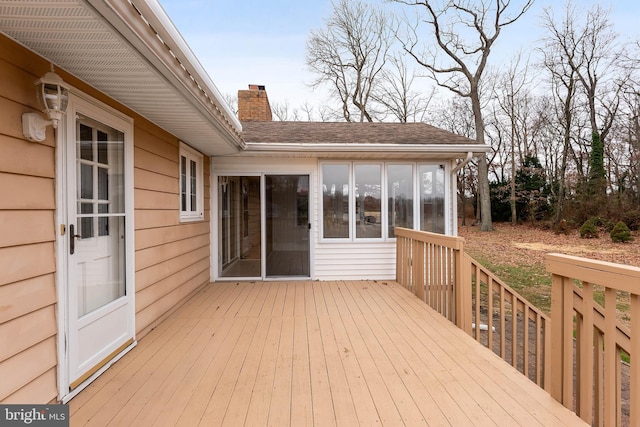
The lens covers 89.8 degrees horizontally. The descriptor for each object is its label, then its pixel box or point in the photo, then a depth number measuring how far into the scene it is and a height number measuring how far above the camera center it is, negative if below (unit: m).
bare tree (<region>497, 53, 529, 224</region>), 17.62 +6.06
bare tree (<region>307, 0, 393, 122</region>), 15.38 +7.90
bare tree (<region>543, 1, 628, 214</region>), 14.99 +7.08
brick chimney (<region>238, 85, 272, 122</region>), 8.25 +2.75
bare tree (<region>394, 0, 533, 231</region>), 14.12 +7.86
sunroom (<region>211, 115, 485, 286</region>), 5.54 +0.05
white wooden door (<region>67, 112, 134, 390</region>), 2.22 -0.29
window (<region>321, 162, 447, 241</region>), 5.61 +0.18
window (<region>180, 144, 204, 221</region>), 4.41 +0.41
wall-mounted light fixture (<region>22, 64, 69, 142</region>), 1.90 +0.68
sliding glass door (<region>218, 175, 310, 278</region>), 5.53 -0.21
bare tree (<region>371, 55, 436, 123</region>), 16.80 +6.31
